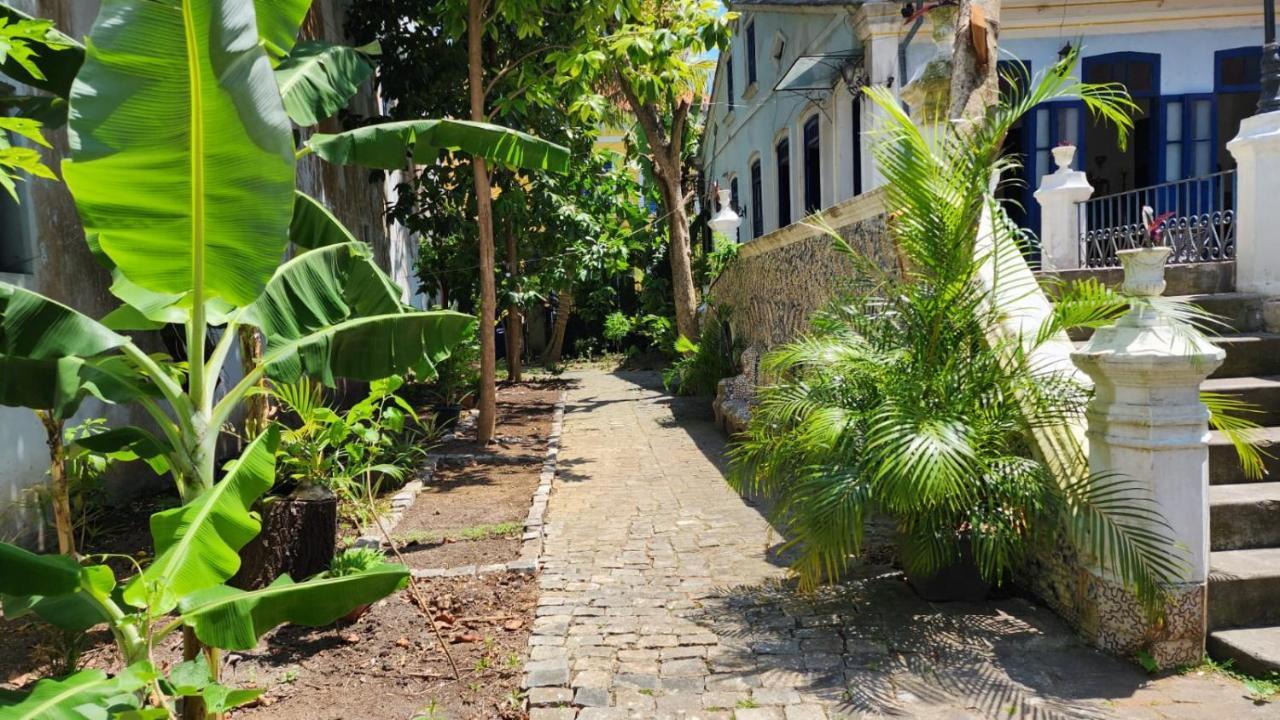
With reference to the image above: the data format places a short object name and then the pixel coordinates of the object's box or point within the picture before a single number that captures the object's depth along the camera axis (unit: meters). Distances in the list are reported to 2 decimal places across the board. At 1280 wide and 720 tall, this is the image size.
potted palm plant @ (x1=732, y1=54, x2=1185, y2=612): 4.32
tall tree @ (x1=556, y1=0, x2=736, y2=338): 9.38
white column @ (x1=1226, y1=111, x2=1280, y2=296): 6.53
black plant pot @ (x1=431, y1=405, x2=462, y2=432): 12.25
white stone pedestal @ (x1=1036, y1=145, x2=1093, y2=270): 8.72
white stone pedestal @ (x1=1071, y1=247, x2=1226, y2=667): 4.09
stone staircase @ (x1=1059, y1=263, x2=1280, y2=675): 4.18
